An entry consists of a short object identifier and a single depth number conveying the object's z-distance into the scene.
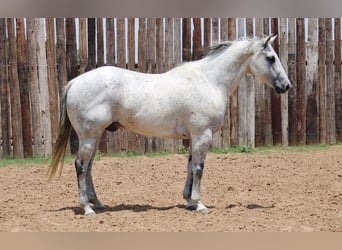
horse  10.84
